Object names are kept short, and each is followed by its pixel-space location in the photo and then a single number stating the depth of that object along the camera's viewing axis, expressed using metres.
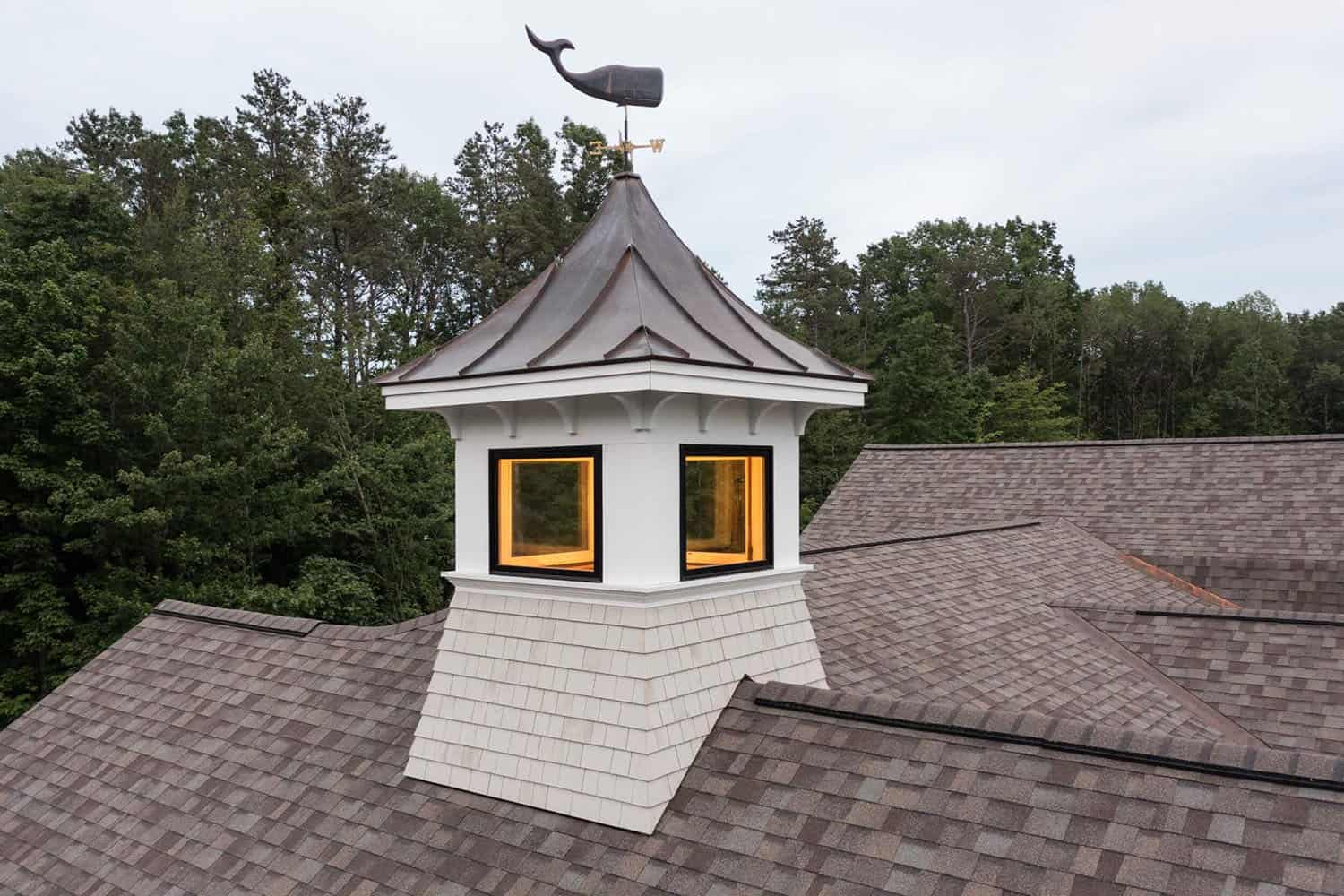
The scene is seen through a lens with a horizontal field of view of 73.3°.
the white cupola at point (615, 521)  4.57
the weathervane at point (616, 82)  5.50
